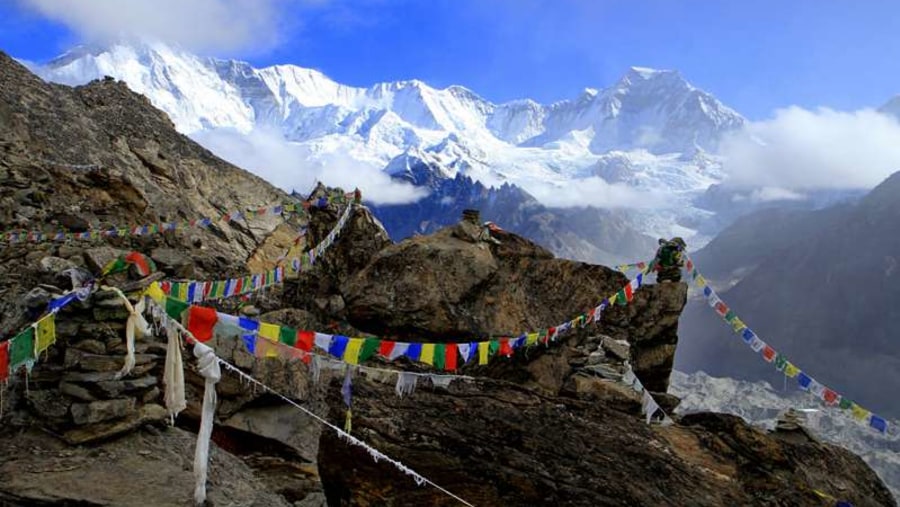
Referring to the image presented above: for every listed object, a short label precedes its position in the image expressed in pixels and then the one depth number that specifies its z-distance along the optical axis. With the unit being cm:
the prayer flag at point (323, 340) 1222
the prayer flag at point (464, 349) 1538
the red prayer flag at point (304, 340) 1202
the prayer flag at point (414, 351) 1390
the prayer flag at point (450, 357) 1483
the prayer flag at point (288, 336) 1173
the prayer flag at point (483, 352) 1626
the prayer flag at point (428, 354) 1441
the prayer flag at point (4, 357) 914
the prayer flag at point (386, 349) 1365
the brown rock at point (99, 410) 974
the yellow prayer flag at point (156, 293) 1038
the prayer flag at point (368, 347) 1299
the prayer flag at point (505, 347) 1727
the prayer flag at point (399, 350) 1367
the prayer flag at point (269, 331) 1131
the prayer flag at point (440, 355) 1477
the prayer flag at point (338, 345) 1253
